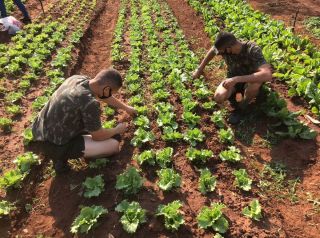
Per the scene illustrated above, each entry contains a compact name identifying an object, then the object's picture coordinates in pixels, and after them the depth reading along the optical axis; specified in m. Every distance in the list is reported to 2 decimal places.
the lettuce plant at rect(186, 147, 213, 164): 3.96
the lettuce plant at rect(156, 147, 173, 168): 3.92
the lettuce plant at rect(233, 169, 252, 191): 3.58
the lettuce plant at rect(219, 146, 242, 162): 3.94
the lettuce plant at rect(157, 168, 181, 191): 3.54
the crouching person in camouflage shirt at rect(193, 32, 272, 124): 4.29
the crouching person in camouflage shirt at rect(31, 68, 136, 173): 3.39
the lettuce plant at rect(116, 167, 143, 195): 3.52
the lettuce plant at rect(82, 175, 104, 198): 3.49
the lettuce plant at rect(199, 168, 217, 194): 3.59
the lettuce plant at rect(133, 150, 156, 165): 3.89
